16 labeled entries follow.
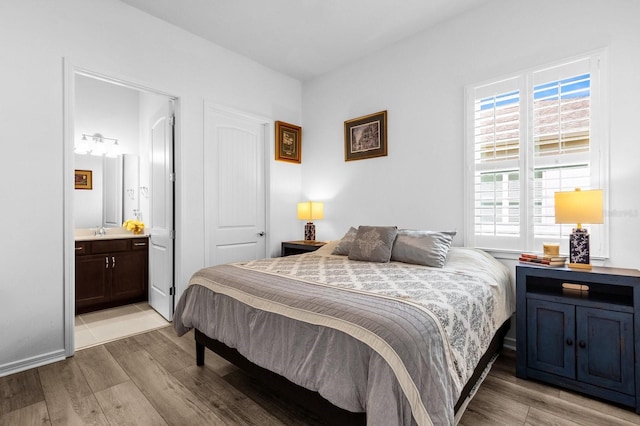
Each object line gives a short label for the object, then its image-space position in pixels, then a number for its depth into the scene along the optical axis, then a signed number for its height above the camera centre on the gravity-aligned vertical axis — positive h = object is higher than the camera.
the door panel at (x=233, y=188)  3.50 +0.29
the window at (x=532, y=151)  2.31 +0.49
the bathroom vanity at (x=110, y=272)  3.52 -0.70
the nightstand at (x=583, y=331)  1.81 -0.73
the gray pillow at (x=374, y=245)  2.65 -0.27
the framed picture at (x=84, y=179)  4.07 +0.44
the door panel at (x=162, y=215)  3.30 -0.02
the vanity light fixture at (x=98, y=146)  4.10 +0.89
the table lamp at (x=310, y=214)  4.00 -0.02
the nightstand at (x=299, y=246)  3.70 -0.40
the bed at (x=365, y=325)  1.17 -0.55
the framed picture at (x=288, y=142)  4.11 +0.94
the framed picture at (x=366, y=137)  3.50 +0.88
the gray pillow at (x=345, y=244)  2.97 -0.30
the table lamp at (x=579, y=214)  1.98 -0.01
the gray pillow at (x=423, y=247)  2.46 -0.28
